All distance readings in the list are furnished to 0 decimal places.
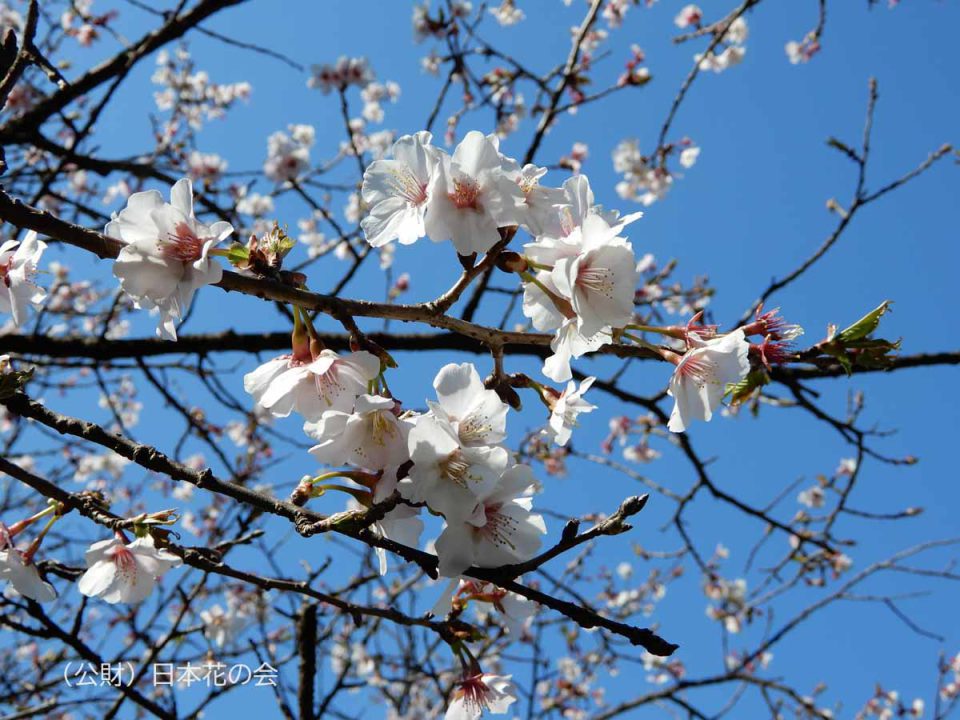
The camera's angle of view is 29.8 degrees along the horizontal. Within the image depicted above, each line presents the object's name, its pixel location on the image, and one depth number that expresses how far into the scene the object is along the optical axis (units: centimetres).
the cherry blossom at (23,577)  67
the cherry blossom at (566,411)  62
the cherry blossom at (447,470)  57
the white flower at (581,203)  61
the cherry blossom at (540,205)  61
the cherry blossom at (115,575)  70
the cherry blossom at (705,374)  61
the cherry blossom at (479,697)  66
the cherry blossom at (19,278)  66
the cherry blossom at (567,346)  60
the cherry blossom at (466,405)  60
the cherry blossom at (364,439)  59
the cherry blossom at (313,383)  59
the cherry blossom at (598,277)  59
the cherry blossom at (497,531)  58
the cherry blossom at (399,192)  62
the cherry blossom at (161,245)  60
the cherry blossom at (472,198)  60
